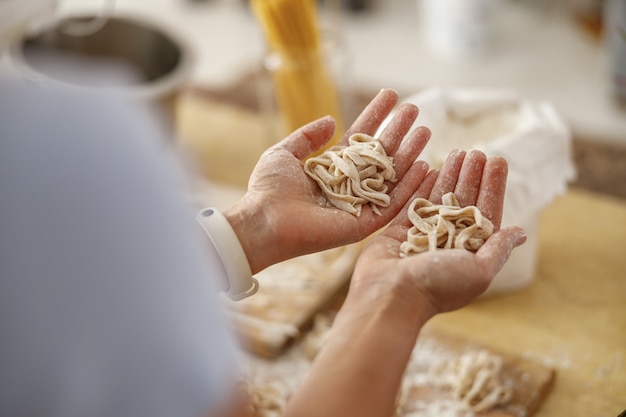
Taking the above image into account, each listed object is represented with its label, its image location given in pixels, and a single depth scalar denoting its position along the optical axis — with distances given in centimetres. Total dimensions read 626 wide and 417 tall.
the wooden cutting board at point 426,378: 115
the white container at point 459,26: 224
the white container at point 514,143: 124
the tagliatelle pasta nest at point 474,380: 114
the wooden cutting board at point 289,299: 129
